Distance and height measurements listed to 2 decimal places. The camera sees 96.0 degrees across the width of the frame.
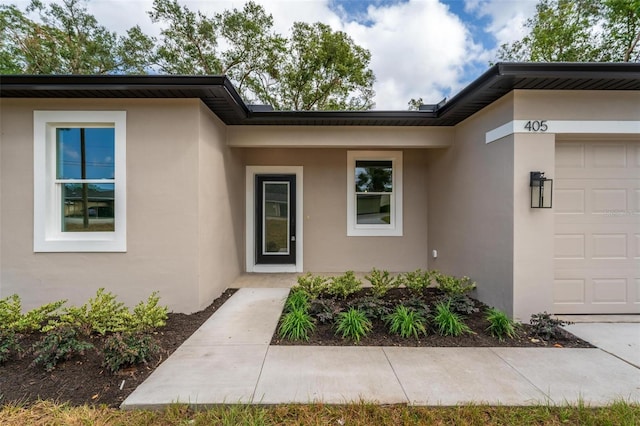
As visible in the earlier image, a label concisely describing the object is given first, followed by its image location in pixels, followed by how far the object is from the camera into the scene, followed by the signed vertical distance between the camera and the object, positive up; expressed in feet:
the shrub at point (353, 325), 11.54 -4.65
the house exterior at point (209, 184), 12.72 +1.34
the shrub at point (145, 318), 10.69 -4.06
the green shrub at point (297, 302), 13.52 -4.38
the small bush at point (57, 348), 9.27 -4.48
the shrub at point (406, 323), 11.66 -4.62
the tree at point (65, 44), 37.17 +23.69
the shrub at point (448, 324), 11.75 -4.67
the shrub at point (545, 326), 11.44 -4.66
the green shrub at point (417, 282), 15.85 -3.87
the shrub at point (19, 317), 10.77 -4.05
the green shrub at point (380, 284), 15.28 -3.88
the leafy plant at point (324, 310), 12.59 -4.45
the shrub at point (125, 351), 9.08 -4.50
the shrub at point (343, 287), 15.08 -3.94
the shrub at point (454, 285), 15.11 -3.93
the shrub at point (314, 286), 15.01 -3.93
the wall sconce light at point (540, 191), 12.44 +0.91
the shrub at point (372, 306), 12.94 -4.41
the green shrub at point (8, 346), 9.55 -4.55
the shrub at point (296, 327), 11.51 -4.70
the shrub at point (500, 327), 11.60 -4.69
